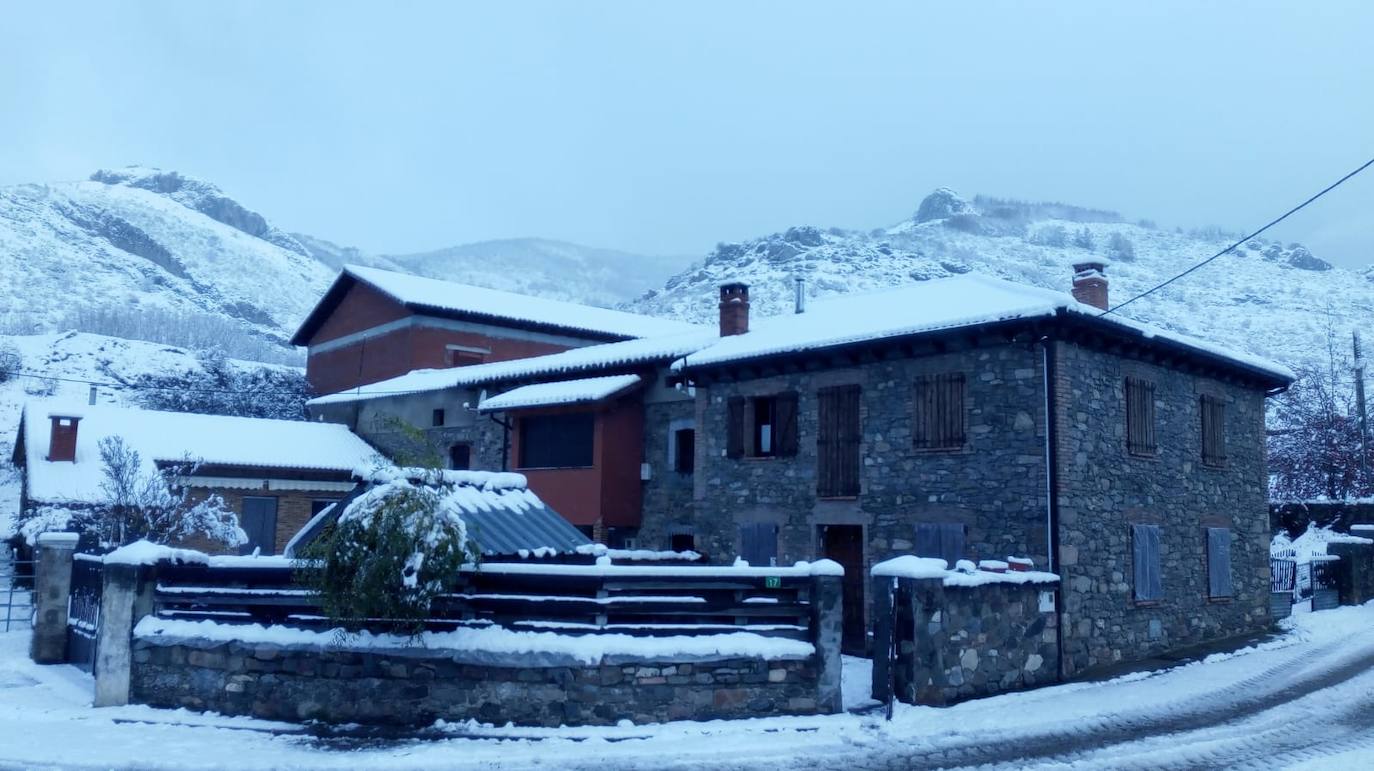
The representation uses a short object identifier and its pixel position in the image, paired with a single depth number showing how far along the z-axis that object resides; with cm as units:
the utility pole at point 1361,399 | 3327
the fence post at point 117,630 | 1255
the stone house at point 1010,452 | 1600
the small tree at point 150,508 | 2277
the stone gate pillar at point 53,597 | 1548
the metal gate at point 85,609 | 1439
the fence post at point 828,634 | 1186
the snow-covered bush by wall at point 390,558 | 1109
